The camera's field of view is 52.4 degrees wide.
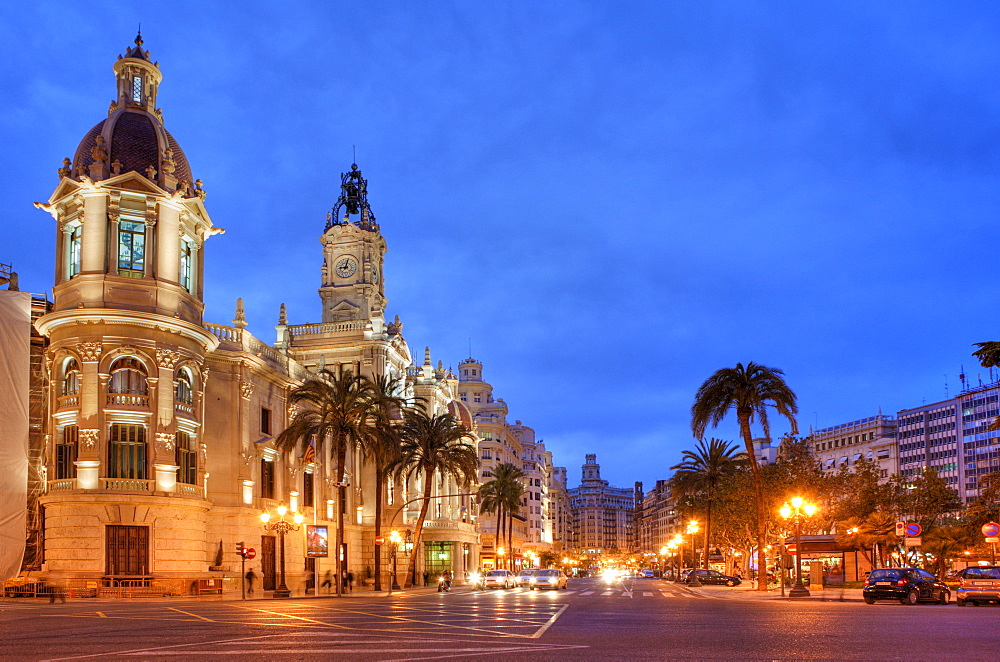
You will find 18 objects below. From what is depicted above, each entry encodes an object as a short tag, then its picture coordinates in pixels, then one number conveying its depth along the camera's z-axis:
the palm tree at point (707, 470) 92.72
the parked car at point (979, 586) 38.31
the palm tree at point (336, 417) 57.75
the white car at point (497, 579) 65.69
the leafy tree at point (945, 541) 60.09
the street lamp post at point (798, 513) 47.74
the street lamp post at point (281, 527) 51.30
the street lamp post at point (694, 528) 93.38
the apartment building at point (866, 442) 180.12
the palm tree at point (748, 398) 55.19
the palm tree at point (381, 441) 59.97
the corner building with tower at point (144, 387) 48.09
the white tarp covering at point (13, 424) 46.50
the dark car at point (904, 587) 39.44
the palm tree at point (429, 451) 70.56
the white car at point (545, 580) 64.25
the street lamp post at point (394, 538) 66.50
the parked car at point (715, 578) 81.56
